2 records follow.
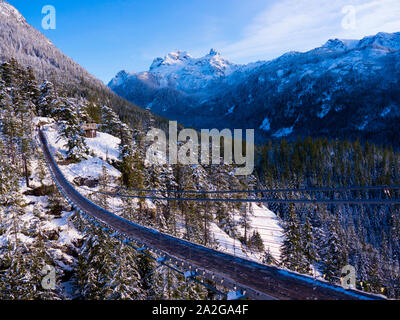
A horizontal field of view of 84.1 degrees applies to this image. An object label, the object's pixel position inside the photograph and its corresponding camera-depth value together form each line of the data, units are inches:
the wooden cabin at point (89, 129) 1958.7
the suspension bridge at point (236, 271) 266.8
